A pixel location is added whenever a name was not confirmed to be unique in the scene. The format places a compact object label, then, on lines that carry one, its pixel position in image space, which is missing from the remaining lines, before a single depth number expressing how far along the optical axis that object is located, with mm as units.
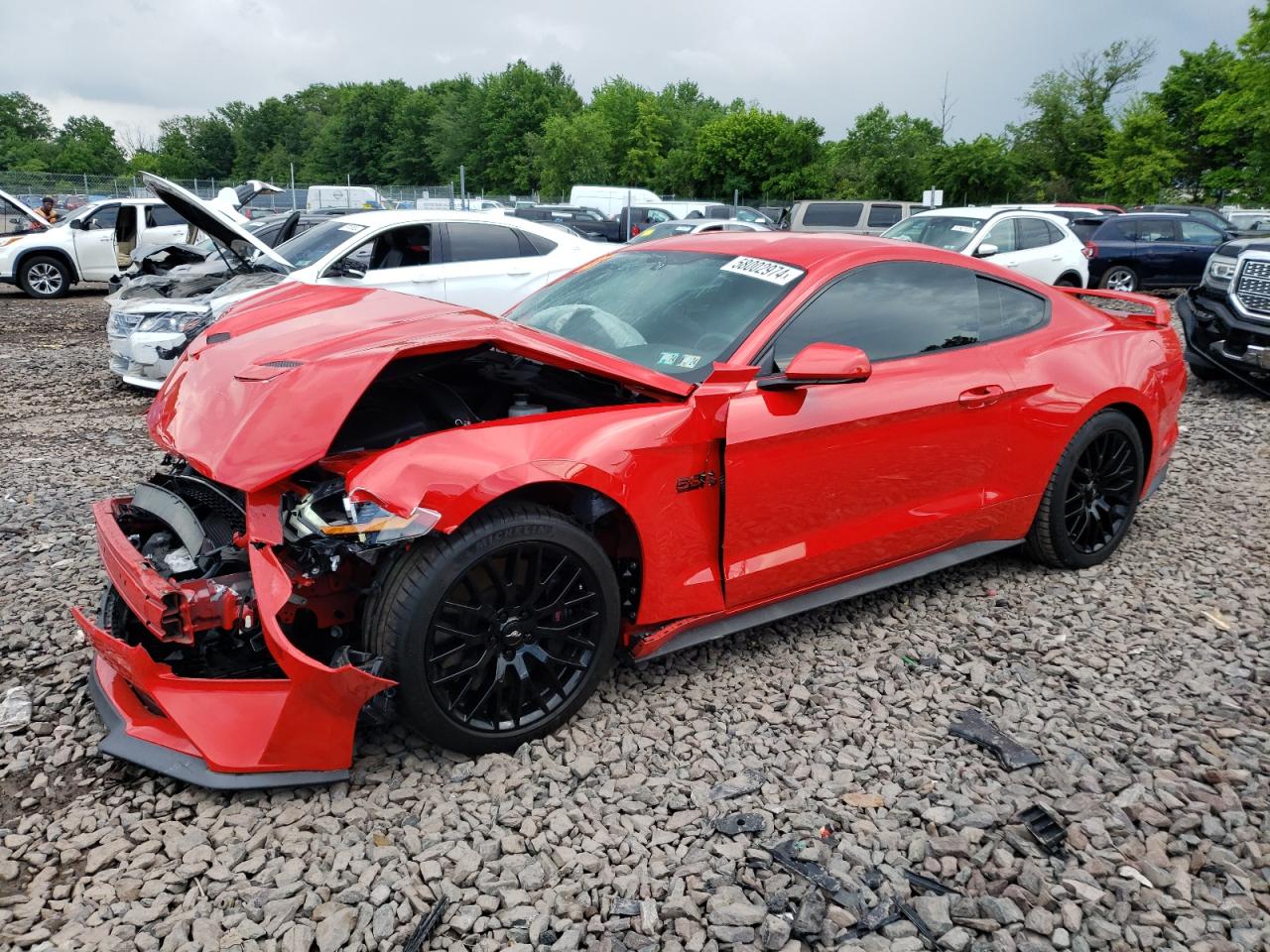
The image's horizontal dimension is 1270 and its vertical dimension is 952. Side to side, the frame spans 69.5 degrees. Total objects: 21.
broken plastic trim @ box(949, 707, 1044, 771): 2988
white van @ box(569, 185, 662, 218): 31094
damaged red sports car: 2559
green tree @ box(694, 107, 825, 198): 64125
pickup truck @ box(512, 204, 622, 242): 23547
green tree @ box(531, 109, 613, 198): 60469
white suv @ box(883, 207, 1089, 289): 12320
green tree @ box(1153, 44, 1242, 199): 40656
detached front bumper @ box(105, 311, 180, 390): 7574
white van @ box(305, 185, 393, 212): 32156
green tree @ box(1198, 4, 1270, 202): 29688
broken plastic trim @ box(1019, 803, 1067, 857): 2594
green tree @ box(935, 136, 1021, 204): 42625
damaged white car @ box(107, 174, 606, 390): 7637
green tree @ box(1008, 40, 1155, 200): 49406
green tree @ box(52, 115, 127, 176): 96188
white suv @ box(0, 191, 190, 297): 14953
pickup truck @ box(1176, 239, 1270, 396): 8258
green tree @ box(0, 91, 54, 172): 90425
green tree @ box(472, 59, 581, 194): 85438
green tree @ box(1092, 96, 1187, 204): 40344
